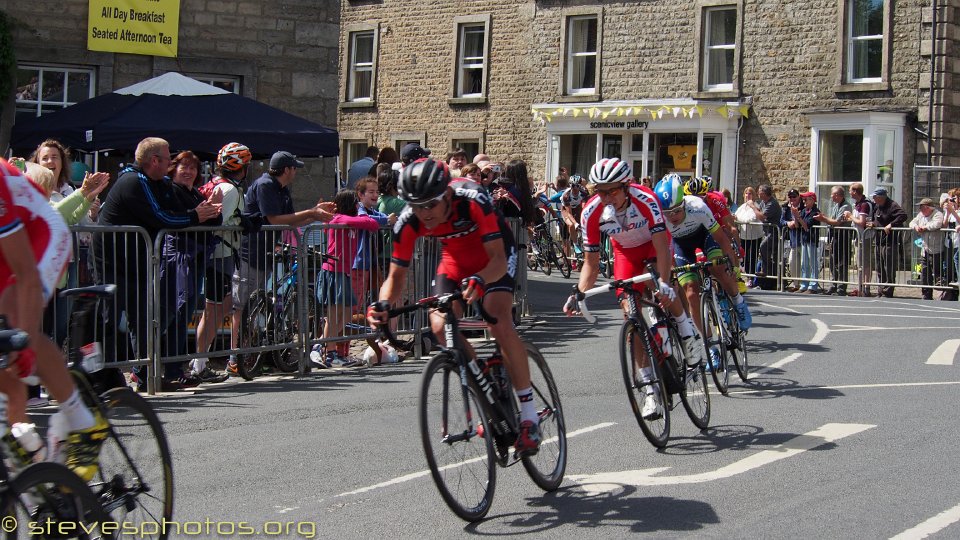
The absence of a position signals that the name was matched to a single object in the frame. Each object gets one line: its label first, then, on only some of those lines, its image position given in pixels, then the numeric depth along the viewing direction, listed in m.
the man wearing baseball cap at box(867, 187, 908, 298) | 21.95
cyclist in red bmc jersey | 6.70
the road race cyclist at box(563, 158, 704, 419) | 8.71
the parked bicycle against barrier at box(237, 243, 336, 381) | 11.32
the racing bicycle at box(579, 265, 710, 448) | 8.07
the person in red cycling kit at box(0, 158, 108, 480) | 4.80
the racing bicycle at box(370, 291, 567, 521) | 6.22
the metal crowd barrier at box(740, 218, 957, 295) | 21.47
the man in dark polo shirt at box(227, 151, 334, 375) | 11.24
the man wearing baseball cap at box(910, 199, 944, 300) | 21.41
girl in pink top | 12.11
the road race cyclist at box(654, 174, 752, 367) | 10.79
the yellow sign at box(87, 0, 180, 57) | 18.23
